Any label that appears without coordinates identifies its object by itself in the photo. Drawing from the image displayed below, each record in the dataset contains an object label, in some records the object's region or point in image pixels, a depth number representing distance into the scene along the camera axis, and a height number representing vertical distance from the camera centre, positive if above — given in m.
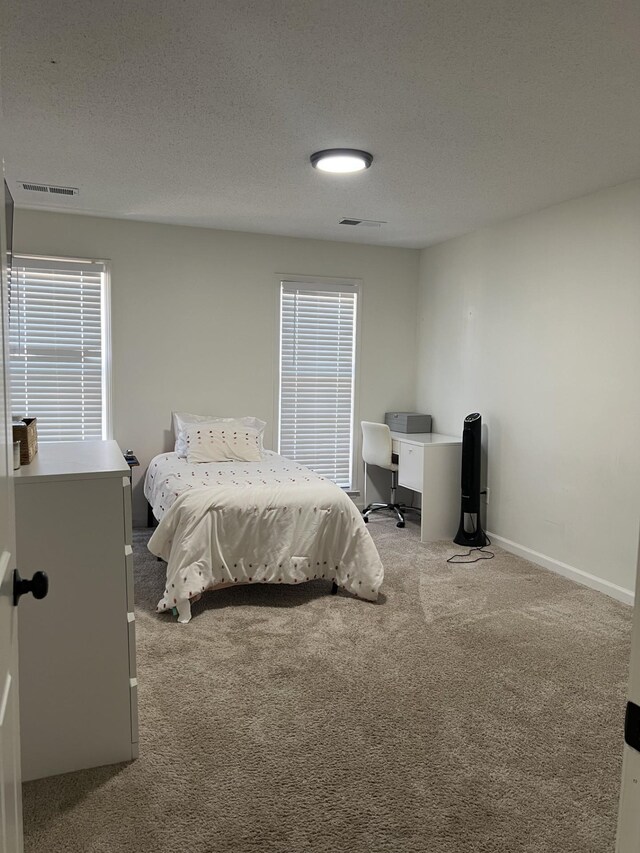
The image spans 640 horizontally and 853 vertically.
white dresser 2.12 -0.89
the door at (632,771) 0.78 -0.51
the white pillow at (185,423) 5.00 -0.43
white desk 5.08 -0.86
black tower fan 4.89 -0.81
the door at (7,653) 1.01 -0.51
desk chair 5.55 -0.67
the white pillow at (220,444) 4.81 -0.56
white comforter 3.54 -0.98
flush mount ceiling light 3.37 +1.19
